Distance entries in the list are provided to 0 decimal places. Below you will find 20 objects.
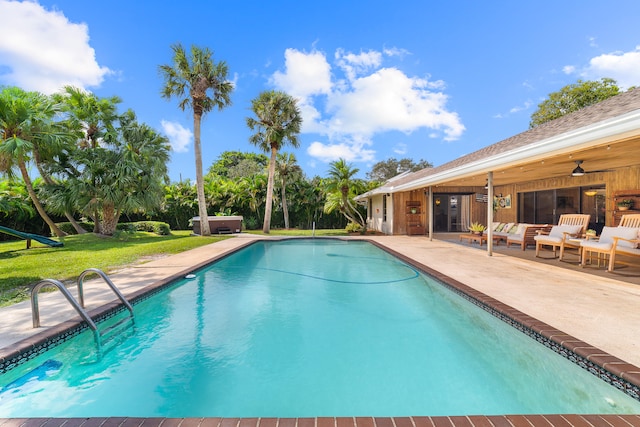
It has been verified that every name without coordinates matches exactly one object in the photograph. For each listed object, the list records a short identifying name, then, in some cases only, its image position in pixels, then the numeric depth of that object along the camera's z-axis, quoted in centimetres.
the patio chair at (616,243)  630
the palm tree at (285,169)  2289
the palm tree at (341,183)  1700
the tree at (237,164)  4581
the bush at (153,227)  1908
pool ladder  363
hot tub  1881
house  525
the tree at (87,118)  1486
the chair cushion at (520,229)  1030
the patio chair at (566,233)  795
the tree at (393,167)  4831
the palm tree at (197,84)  1623
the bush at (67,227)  1690
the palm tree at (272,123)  1892
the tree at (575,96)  2388
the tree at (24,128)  1190
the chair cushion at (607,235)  704
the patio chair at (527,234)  1015
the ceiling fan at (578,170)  794
